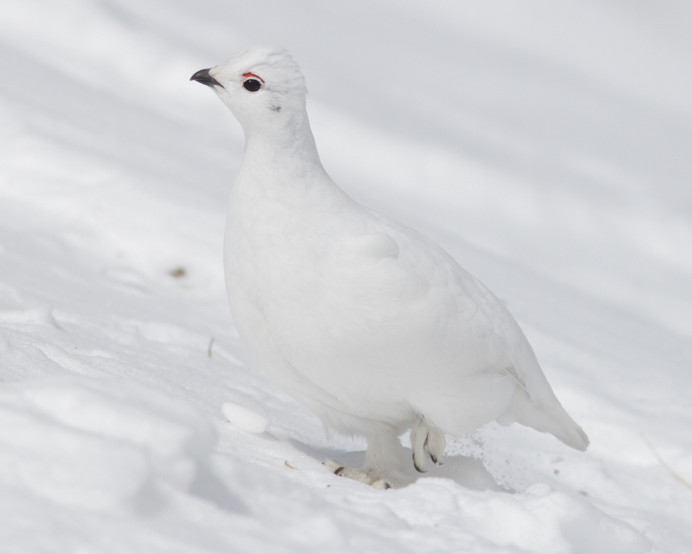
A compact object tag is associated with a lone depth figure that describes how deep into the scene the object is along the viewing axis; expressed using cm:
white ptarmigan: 550
